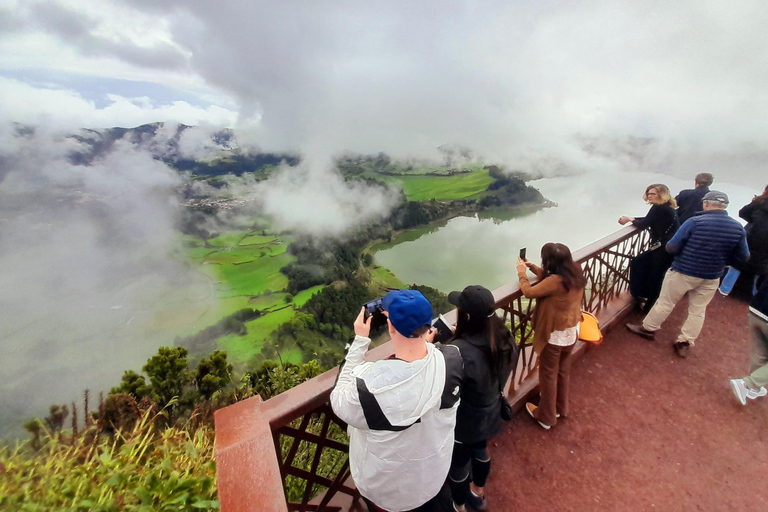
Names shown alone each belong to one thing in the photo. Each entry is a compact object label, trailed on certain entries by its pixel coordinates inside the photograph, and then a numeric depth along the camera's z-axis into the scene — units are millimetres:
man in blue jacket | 3236
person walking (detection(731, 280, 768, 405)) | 2938
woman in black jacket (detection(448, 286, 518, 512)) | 1920
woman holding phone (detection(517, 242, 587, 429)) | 2473
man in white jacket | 1445
